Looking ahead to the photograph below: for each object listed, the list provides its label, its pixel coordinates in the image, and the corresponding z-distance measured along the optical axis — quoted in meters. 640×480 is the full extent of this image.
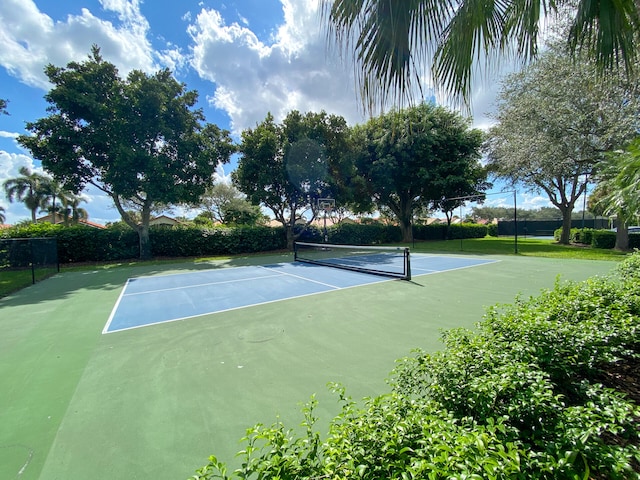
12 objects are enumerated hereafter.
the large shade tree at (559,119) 11.88
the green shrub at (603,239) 16.55
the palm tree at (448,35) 2.01
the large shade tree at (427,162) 21.42
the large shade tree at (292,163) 17.41
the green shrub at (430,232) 28.59
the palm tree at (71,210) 34.97
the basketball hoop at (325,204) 18.76
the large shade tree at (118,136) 13.56
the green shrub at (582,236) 18.69
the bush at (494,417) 1.06
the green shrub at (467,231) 31.16
